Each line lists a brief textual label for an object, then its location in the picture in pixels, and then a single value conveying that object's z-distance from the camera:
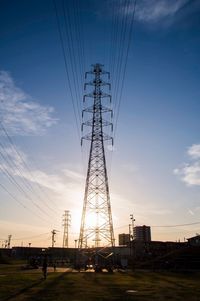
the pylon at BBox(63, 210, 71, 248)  107.12
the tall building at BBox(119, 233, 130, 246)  174.15
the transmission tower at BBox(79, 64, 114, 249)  42.84
